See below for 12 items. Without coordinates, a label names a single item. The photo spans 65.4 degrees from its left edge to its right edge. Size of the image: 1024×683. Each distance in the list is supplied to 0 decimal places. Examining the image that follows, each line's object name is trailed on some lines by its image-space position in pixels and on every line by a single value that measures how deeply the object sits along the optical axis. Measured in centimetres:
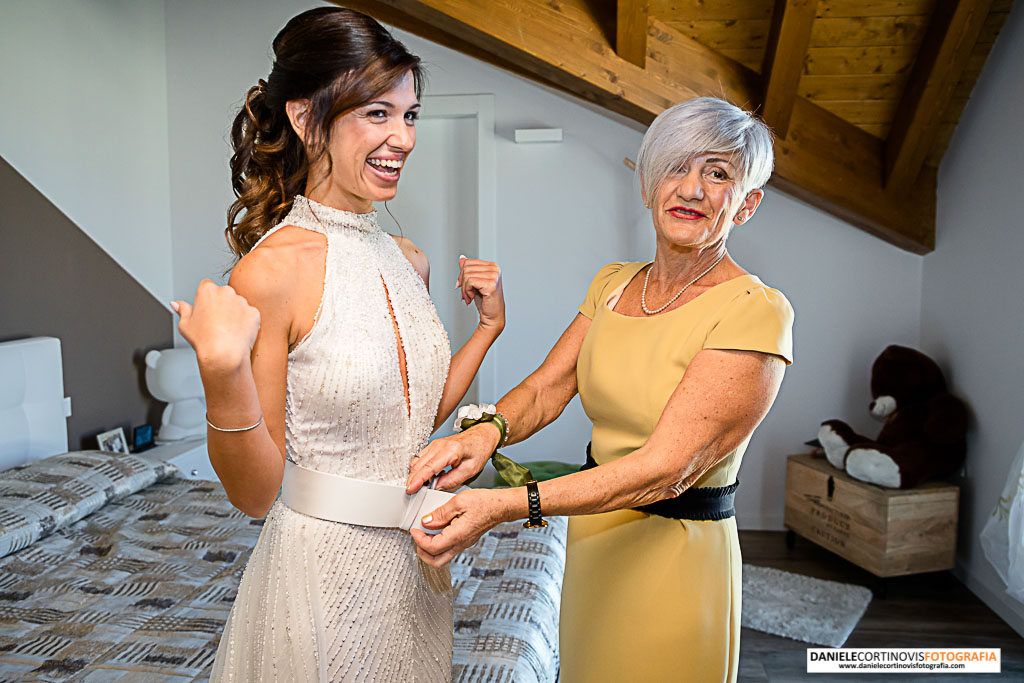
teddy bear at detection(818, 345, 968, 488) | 315
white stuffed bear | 354
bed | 177
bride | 106
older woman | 119
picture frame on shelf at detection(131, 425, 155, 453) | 357
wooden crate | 309
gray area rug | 283
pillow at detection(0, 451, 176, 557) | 232
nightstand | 337
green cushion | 359
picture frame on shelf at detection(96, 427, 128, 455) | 338
